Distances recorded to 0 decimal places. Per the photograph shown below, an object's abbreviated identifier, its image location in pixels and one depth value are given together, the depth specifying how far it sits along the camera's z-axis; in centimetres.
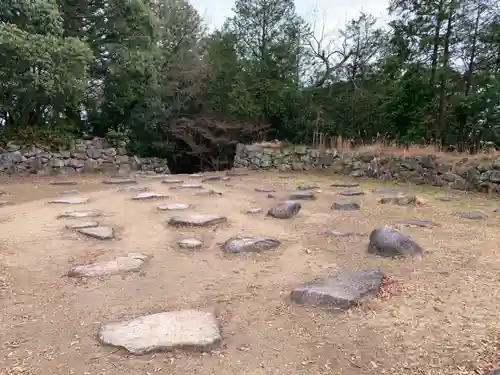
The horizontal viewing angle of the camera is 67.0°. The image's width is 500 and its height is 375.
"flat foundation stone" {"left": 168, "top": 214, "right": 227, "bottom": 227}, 342
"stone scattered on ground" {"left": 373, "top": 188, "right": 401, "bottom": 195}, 555
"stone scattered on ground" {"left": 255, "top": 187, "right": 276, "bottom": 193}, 564
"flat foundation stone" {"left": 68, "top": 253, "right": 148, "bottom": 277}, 231
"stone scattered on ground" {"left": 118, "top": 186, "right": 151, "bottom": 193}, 535
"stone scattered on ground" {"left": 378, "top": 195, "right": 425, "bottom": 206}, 456
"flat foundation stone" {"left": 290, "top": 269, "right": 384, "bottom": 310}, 192
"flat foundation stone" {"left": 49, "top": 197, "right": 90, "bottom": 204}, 451
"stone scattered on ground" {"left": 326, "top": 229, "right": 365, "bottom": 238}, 320
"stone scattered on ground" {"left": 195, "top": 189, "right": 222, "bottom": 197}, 512
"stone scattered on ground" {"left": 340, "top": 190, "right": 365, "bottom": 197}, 532
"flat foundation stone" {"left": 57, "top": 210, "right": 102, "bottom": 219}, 370
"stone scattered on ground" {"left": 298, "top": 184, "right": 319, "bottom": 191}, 587
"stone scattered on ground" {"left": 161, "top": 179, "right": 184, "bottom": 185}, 637
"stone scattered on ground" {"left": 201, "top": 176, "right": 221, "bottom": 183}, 695
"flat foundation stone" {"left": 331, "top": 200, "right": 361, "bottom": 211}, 427
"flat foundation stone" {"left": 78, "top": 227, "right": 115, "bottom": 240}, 303
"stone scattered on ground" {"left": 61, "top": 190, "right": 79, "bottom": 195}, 539
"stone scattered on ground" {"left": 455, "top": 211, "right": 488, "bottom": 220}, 397
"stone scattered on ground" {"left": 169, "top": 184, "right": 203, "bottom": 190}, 573
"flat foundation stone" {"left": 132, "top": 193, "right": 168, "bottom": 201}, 467
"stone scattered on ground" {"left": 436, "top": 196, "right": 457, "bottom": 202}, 505
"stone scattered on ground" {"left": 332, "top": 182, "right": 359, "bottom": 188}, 625
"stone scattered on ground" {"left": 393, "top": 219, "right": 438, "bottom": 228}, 353
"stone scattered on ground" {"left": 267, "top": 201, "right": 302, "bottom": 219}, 382
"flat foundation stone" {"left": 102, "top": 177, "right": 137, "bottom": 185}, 649
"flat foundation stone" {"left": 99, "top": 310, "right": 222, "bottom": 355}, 155
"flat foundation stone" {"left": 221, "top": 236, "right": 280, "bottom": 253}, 278
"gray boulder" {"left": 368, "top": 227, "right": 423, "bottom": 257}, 264
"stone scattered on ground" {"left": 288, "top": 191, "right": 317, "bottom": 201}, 490
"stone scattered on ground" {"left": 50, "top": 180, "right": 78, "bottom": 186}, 643
